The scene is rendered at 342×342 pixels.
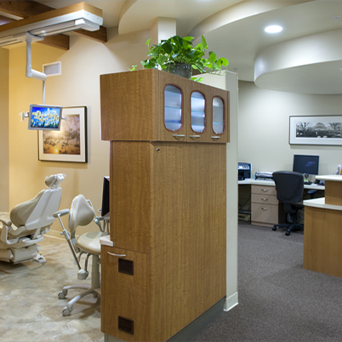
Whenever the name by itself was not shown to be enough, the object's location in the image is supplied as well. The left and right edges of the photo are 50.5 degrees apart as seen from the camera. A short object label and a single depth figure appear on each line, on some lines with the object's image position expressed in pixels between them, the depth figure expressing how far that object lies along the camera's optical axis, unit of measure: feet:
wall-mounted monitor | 15.61
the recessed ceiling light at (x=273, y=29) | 13.26
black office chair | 19.24
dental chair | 13.55
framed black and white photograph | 21.03
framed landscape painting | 17.61
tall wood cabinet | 7.53
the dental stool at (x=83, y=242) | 10.17
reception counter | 13.58
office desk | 21.12
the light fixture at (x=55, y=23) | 12.41
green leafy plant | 8.40
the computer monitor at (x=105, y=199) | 10.96
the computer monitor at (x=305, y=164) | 21.15
